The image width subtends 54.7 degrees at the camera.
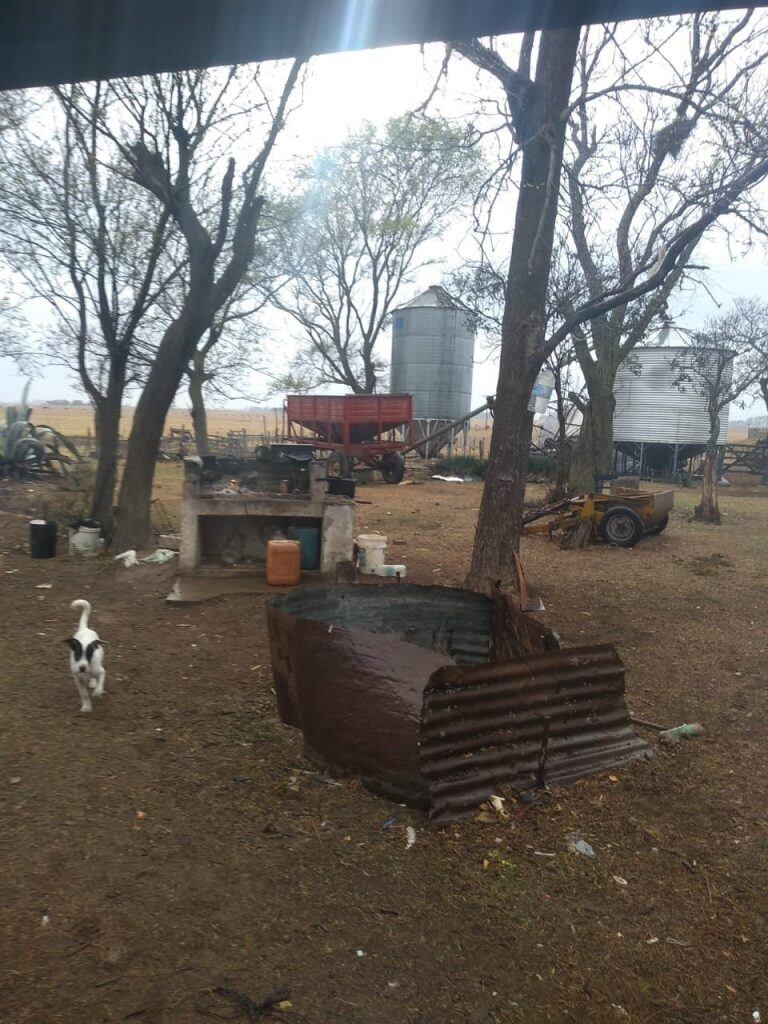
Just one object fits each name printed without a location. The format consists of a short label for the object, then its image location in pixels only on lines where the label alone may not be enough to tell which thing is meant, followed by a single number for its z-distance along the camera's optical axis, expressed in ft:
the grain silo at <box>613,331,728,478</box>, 84.89
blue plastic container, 28.27
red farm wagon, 68.28
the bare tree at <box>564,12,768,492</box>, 19.07
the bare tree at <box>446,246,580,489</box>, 40.70
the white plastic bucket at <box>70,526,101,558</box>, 31.68
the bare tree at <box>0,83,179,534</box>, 33.40
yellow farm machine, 38.58
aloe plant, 53.06
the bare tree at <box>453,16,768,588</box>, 23.09
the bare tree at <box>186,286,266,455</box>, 61.87
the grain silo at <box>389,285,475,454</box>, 97.25
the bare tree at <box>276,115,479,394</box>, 84.74
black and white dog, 14.94
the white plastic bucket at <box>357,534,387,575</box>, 28.19
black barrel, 31.32
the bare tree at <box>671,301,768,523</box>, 70.33
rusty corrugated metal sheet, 11.70
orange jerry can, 26.37
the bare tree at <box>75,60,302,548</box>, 30.01
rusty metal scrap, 11.82
